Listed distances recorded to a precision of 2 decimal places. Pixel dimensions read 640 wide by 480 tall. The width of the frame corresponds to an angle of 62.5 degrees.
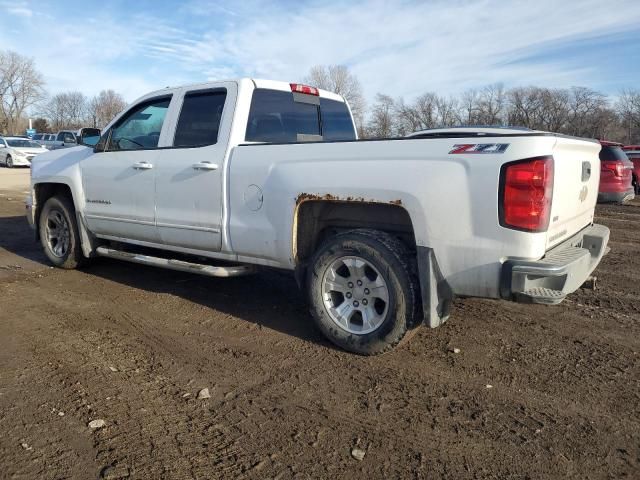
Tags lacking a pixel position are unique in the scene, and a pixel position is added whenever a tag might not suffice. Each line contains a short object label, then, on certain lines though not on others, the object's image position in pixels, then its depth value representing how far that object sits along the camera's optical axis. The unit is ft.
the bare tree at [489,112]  214.28
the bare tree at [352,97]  168.14
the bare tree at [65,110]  278.46
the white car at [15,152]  86.99
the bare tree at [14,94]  259.60
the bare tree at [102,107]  231.30
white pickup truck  10.75
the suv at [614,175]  38.63
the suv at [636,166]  54.90
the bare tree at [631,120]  219.41
